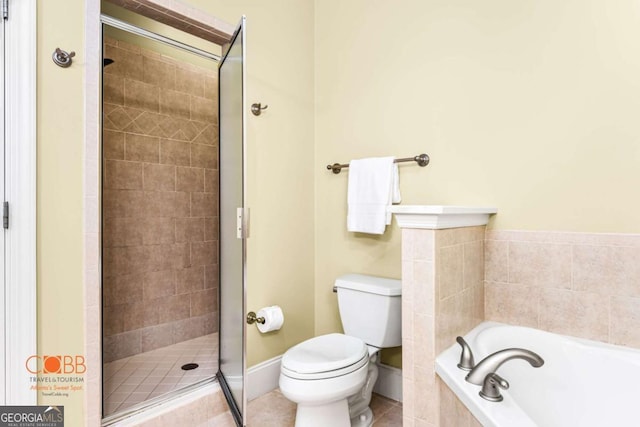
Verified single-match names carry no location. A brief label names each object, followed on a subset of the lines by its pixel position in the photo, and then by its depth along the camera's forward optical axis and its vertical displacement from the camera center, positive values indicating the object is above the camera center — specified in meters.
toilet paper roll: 2.04 -0.65
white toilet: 1.52 -0.71
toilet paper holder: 2.02 -0.64
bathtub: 1.22 -0.66
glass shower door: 1.60 -0.07
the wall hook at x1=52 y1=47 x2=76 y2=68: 1.39 +0.64
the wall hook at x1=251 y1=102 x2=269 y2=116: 2.09 +0.65
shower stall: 2.00 -0.06
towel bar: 1.96 +0.31
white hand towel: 2.01 +0.12
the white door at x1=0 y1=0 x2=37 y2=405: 1.32 +0.07
